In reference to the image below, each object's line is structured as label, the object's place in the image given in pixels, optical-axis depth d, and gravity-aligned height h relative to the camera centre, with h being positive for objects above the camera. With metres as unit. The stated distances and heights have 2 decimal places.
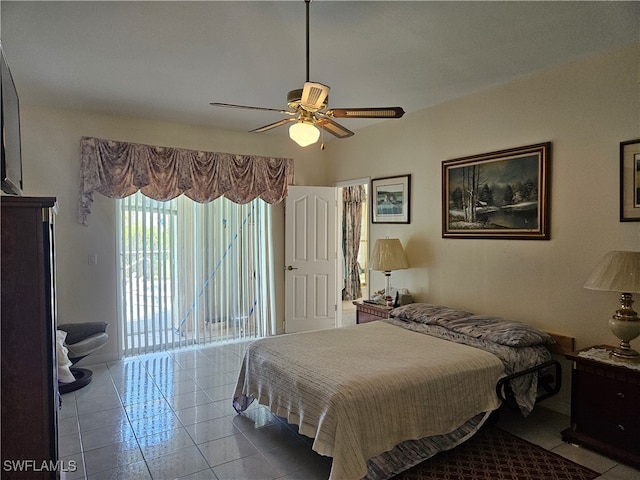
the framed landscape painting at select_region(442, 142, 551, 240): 3.28 +0.31
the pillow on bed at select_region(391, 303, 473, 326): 3.49 -0.75
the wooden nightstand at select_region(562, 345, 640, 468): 2.45 -1.14
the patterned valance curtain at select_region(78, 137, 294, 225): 4.27 +0.67
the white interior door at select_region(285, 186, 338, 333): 5.40 -0.37
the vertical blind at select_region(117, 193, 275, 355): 4.63 -0.51
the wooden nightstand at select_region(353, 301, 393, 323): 4.27 -0.90
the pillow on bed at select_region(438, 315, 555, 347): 2.92 -0.77
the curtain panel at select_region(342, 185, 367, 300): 7.87 -0.12
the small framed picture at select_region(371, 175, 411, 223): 4.53 +0.36
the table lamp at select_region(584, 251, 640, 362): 2.47 -0.35
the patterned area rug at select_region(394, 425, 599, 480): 2.38 -1.45
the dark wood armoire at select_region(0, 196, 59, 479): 1.45 -0.39
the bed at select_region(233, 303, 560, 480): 2.19 -0.96
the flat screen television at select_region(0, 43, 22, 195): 1.94 +0.52
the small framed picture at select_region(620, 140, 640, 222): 2.72 +0.33
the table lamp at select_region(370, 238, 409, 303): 4.27 -0.29
